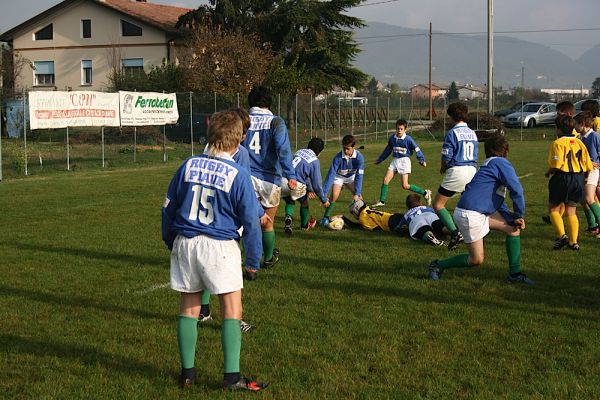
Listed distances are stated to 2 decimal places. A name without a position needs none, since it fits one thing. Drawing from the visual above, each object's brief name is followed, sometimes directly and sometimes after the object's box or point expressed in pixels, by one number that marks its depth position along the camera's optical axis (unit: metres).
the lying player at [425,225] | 9.93
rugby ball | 11.33
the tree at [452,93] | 86.93
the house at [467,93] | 142.86
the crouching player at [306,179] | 10.91
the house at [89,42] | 48.25
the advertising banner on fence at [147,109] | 23.80
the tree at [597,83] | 117.88
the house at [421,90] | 129.25
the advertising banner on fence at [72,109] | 20.11
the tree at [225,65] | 38.44
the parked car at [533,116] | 42.62
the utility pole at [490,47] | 37.12
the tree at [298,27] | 44.47
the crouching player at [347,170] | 12.61
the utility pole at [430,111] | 47.61
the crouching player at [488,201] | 7.23
